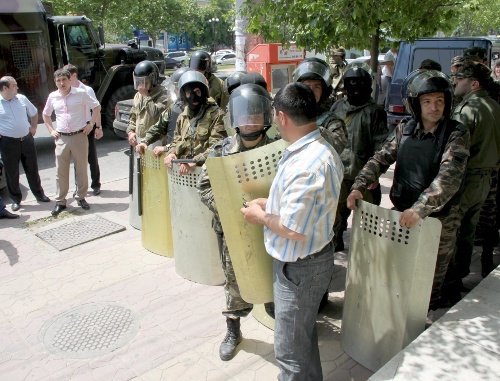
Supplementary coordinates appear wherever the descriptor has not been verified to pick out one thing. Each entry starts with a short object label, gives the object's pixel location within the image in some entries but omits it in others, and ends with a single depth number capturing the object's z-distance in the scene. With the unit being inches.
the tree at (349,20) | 168.6
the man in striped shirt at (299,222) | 88.1
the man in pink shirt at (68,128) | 244.2
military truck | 361.4
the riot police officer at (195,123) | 158.2
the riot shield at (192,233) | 162.1
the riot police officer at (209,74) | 229.3
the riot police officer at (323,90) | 137.2
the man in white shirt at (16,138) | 245.8
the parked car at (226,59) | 1455.5
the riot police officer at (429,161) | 113.4
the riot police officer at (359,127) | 157.2
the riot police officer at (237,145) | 115.5
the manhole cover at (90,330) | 139.3
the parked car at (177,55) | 1356.9
